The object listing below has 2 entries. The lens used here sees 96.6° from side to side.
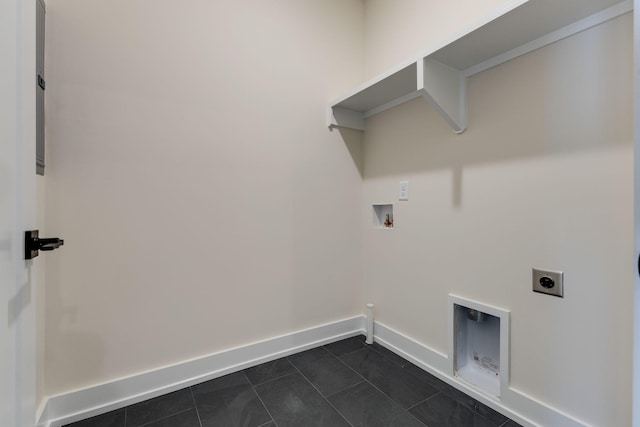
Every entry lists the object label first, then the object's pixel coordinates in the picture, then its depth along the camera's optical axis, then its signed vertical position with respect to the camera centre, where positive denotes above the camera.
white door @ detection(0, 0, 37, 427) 0.59 +0.01
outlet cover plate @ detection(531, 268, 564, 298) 1.21 -0.30
